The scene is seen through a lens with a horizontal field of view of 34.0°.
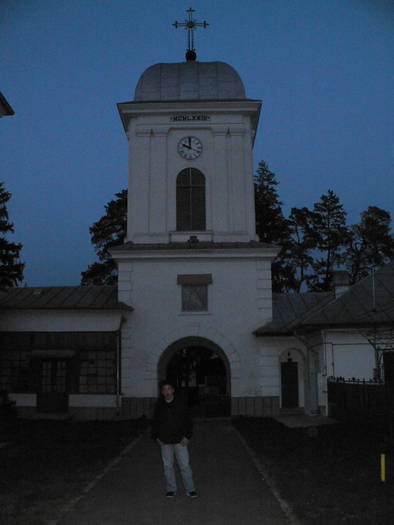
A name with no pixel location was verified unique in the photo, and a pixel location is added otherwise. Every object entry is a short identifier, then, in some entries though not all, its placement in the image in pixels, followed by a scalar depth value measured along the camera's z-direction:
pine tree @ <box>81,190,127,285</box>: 39.44
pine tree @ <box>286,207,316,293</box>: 46.12
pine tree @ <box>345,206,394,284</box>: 46.00
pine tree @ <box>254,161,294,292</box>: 43.12
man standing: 9.38
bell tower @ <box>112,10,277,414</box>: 24.69
